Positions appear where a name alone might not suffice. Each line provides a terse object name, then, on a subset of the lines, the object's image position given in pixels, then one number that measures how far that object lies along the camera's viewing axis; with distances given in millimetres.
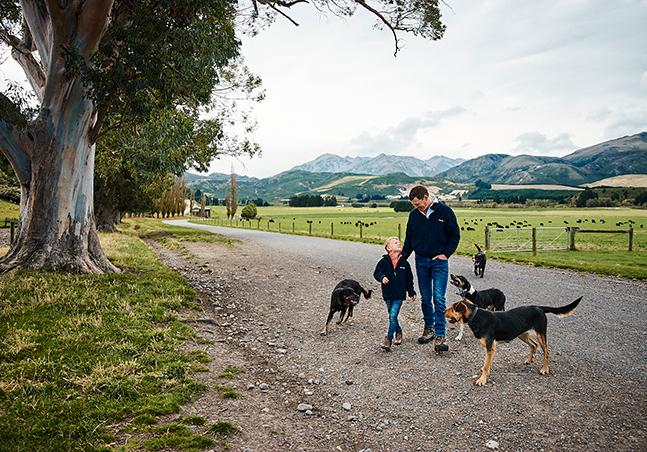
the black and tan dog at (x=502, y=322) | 5453
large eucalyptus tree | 9695
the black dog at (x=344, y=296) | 7423
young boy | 6707
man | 6367
